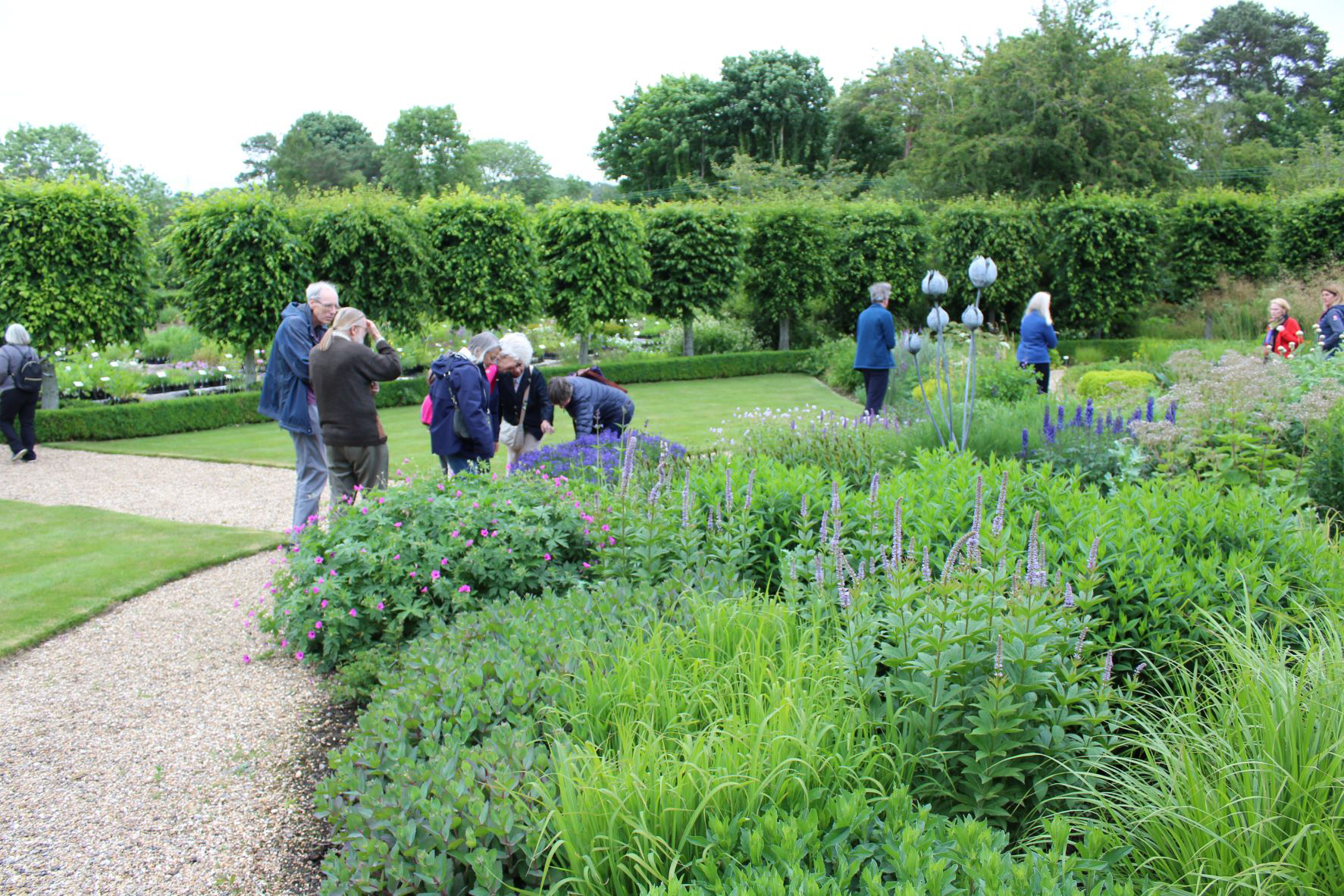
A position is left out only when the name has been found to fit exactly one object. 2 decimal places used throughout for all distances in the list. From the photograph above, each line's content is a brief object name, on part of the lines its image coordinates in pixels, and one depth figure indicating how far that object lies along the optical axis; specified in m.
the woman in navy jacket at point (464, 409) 6.57
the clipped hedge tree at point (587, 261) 18.77
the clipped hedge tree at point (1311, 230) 21.23
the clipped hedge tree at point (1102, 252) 21.59
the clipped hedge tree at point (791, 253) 21.47
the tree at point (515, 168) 72.25
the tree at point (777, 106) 46.12
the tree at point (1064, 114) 28.62
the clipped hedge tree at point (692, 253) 20.25
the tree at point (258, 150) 64.75
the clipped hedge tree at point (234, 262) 14.03
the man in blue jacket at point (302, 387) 6.61
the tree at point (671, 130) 47.22
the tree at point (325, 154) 54.38
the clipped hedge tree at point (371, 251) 15.30
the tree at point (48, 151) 58.88
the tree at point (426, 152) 56.34
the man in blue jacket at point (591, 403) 7.19
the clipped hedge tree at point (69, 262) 12.63
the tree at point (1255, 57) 50.97
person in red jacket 10.88
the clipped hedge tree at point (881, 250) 22.19
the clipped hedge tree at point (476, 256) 17.30
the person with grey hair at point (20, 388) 10.60
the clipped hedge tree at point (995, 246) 22.19
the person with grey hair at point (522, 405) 7.17
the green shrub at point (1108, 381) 11.73
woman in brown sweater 6.18
